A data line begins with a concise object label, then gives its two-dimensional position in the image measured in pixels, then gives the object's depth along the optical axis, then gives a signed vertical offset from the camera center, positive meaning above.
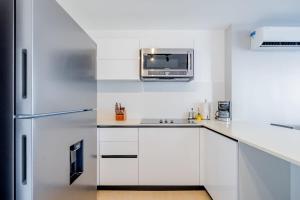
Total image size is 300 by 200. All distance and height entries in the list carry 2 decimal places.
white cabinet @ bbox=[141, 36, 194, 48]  2.38 +0.74
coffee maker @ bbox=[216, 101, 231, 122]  2.38 -0.17
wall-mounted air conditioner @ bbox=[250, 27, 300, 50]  2.20 +0.76
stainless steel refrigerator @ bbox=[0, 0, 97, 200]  0.61 +0.00
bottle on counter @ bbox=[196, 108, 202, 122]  2.50 -0.26
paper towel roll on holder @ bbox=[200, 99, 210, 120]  2.55 -0.18
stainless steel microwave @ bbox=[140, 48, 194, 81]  2.30 +0.46
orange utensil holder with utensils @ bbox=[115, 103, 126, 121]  2.50 -0.21
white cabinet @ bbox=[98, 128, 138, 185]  2.17 -0.74
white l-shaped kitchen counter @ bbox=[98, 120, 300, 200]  1.23 -0.52
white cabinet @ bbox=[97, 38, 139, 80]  2.36 +0.52
